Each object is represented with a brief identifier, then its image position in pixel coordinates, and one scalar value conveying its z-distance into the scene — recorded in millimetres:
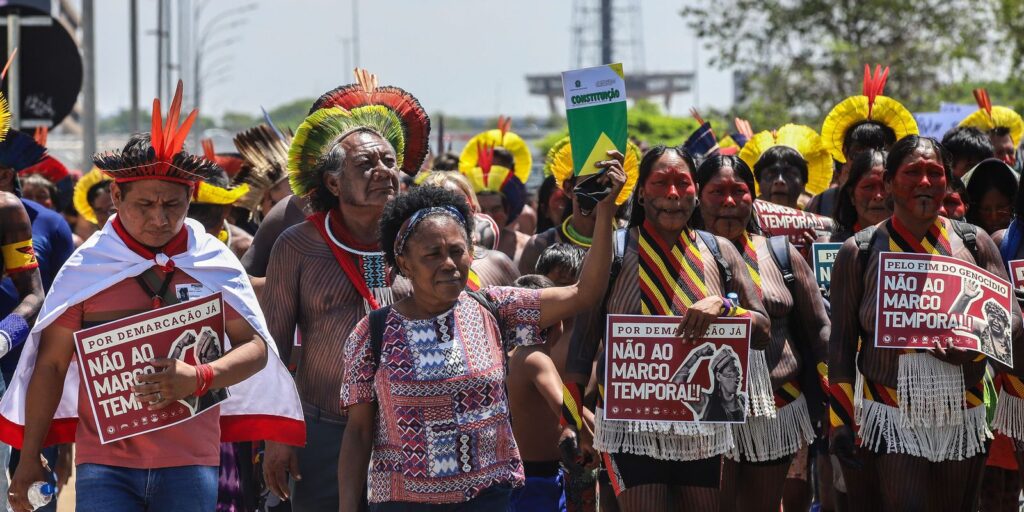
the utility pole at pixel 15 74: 20531
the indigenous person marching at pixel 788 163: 19297
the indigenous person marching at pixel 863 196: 16203
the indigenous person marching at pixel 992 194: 16469
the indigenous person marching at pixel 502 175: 23502
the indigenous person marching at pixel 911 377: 13219
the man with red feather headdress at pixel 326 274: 12664
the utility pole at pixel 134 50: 54375
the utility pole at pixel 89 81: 30687
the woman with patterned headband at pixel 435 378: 10750
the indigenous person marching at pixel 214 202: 18250
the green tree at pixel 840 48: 55969
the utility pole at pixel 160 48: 67625
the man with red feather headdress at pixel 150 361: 11047
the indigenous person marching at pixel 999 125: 21469
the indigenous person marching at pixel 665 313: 13125
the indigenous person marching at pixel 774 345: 14234
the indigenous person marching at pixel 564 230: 16609
